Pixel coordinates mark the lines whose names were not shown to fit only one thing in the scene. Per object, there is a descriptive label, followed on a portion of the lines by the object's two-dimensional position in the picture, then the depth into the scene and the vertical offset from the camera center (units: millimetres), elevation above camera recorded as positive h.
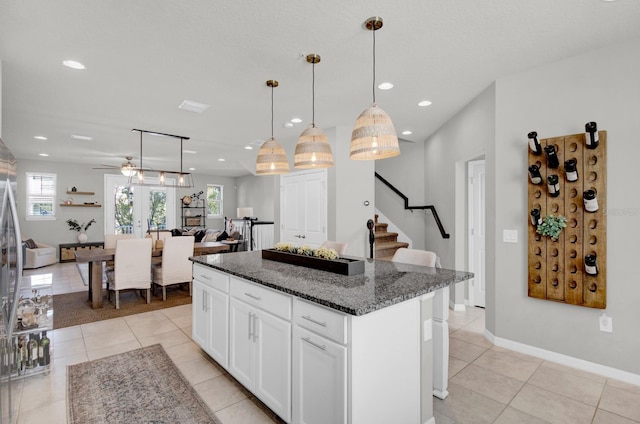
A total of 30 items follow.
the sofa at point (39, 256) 6957 -974
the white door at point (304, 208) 5074 +94
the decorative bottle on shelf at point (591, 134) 2467 +625
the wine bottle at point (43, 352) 2588 -1137
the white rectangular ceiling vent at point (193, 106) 3831 +1334
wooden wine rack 2572 -180
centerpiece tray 2232 -377
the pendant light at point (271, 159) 2908 +502
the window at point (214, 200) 11383 +474
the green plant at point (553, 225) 2719 -106
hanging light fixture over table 5105 +664
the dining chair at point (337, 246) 3331 -358
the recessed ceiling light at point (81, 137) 5436 +1327
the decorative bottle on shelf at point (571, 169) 2617 +364
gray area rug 2078 -1331
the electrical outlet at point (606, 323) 2570 -899
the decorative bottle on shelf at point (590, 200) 2502 +104
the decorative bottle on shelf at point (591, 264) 2551 -412
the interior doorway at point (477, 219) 4340 -82
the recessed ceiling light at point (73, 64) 2757 +1321
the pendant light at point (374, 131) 2076 +542
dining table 4258 -729
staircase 5258 -529
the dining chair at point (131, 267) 4336 -755
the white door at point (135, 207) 9156 +181
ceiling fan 5705 +780
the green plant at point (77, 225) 8477 -328
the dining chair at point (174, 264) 4719 -785
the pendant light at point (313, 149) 2598 +526
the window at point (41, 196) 7973 +439
